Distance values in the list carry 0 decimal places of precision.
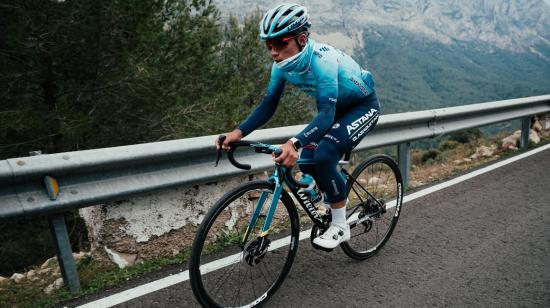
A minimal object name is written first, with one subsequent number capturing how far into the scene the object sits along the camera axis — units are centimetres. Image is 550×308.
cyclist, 283
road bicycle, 283
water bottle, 327
